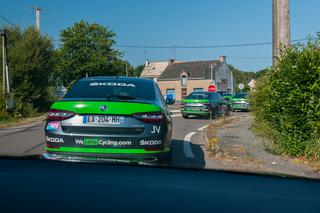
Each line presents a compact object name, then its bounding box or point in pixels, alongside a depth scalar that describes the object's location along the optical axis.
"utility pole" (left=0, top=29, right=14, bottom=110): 20.81
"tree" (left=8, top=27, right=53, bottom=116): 24.05
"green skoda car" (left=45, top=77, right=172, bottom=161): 4.87
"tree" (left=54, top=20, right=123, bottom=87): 50.19
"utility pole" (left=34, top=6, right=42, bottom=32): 34.44
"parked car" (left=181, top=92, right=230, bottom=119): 20.50
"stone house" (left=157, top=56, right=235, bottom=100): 68.62
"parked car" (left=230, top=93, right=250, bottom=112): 30.25
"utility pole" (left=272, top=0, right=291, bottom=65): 11.09
